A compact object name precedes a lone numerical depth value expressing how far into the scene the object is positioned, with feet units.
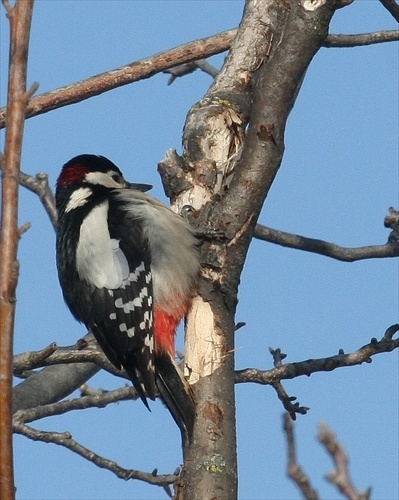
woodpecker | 23.06
